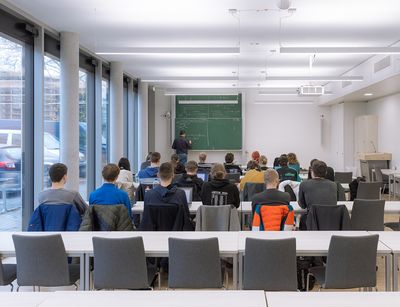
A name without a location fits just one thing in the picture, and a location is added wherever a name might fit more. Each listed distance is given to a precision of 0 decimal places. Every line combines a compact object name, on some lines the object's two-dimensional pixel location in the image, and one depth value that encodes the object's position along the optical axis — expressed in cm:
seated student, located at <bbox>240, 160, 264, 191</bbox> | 664
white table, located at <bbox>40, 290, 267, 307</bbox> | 210
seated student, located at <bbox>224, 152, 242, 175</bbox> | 845
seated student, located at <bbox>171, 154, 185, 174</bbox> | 722
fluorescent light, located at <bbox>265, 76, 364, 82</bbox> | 927
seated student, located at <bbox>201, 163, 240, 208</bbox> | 503
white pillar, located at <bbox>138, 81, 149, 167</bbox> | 1312
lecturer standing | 1444
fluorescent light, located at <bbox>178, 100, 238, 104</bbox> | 1486
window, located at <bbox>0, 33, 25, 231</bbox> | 613
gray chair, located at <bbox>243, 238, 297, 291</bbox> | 301
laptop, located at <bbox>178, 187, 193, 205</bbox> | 501
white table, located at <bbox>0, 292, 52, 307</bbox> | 210
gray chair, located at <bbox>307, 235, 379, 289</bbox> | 307
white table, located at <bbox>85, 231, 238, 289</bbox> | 312
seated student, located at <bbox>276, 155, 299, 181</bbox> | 700
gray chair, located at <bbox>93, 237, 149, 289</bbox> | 307
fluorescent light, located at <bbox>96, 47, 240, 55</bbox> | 650
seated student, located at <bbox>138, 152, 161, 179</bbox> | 659
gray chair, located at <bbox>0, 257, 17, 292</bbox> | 323
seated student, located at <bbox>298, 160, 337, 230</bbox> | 465
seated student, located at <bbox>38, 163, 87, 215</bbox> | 396
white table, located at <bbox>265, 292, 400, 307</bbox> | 208
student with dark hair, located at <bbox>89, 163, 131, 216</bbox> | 409
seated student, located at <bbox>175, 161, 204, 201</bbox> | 578
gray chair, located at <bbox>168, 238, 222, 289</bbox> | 303
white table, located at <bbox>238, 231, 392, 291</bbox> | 311
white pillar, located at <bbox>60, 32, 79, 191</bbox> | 739
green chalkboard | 1505
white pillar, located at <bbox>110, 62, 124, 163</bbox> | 1020
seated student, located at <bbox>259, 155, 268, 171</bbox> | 849
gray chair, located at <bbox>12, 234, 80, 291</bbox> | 315
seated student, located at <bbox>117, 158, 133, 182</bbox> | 641
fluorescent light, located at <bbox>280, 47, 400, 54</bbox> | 644
